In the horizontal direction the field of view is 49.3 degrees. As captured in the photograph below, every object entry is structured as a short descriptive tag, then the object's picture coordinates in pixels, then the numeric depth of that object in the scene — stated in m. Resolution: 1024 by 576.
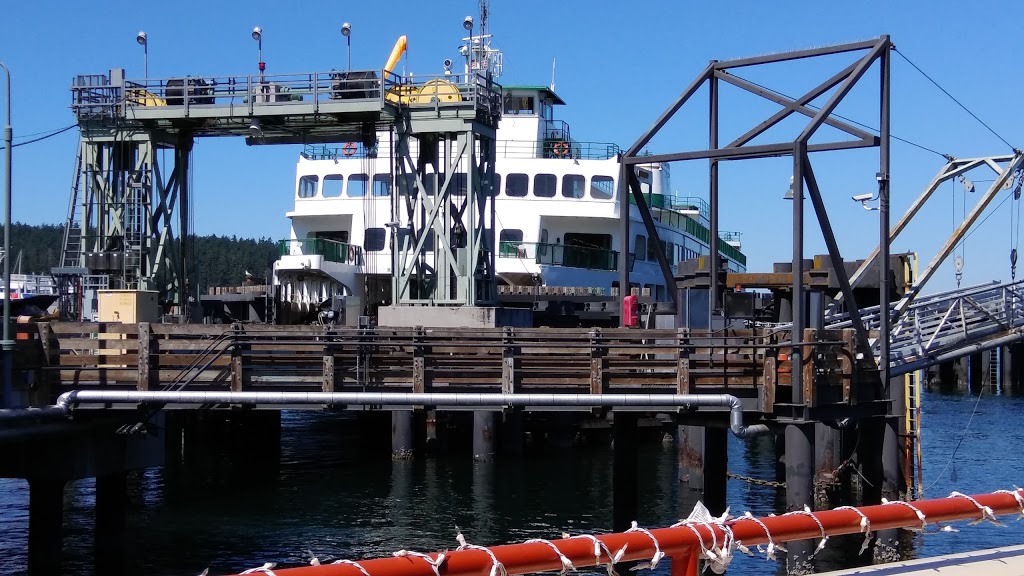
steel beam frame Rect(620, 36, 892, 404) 15.54
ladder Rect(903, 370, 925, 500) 25.44
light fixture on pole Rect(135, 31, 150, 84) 30.98
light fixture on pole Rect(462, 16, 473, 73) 45.50
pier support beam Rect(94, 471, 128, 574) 18.81
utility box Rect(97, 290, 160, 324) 25.33
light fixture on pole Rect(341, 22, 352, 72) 30.75
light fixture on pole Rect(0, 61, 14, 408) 15.60
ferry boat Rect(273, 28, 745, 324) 39.56
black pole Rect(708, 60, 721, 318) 18.25
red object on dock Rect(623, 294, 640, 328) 19.55
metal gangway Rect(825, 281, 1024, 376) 22.92
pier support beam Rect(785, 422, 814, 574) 14.72
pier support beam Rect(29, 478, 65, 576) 16.81
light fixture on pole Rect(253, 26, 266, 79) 31.66
